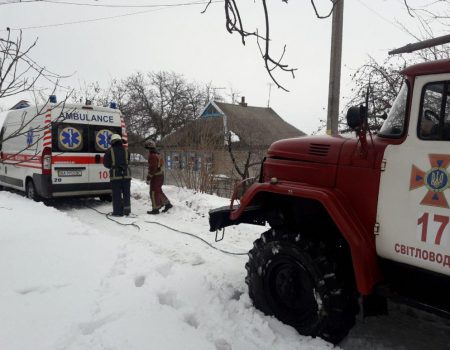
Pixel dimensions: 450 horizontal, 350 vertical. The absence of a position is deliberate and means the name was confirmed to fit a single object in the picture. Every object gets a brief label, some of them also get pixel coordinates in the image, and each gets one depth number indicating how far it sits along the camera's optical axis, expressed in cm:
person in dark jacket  797
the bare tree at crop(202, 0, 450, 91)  236
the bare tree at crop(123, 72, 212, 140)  3338
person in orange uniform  832
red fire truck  265
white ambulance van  812
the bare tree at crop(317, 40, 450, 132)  857
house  1129
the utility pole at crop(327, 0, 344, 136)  795
